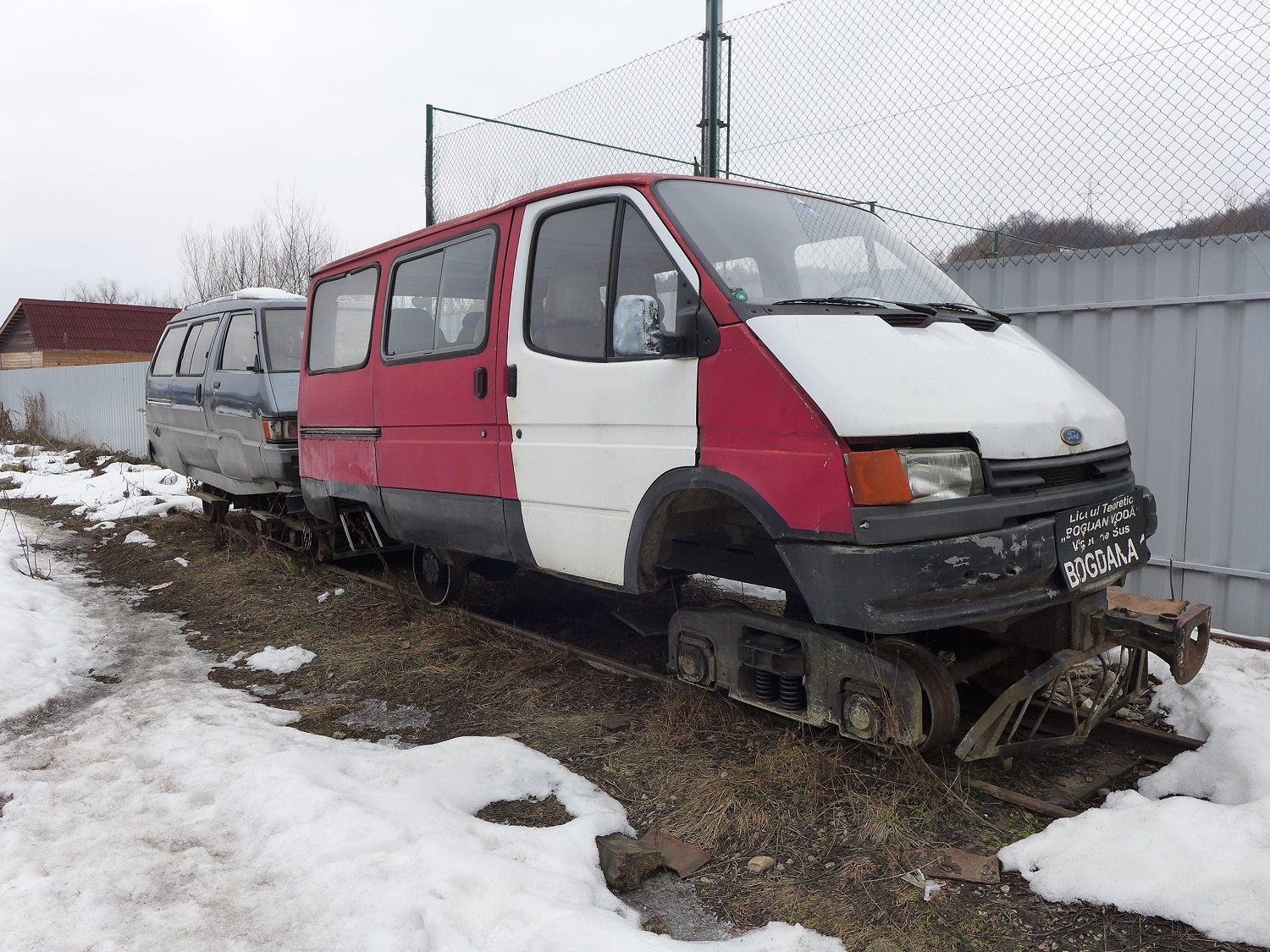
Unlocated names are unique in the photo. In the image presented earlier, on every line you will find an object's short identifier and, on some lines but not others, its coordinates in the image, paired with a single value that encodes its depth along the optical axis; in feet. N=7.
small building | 101.50
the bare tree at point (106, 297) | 192.95
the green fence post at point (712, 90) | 22.07
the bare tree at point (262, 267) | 92.32
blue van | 25.26
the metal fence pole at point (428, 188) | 29.71
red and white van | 9.96
